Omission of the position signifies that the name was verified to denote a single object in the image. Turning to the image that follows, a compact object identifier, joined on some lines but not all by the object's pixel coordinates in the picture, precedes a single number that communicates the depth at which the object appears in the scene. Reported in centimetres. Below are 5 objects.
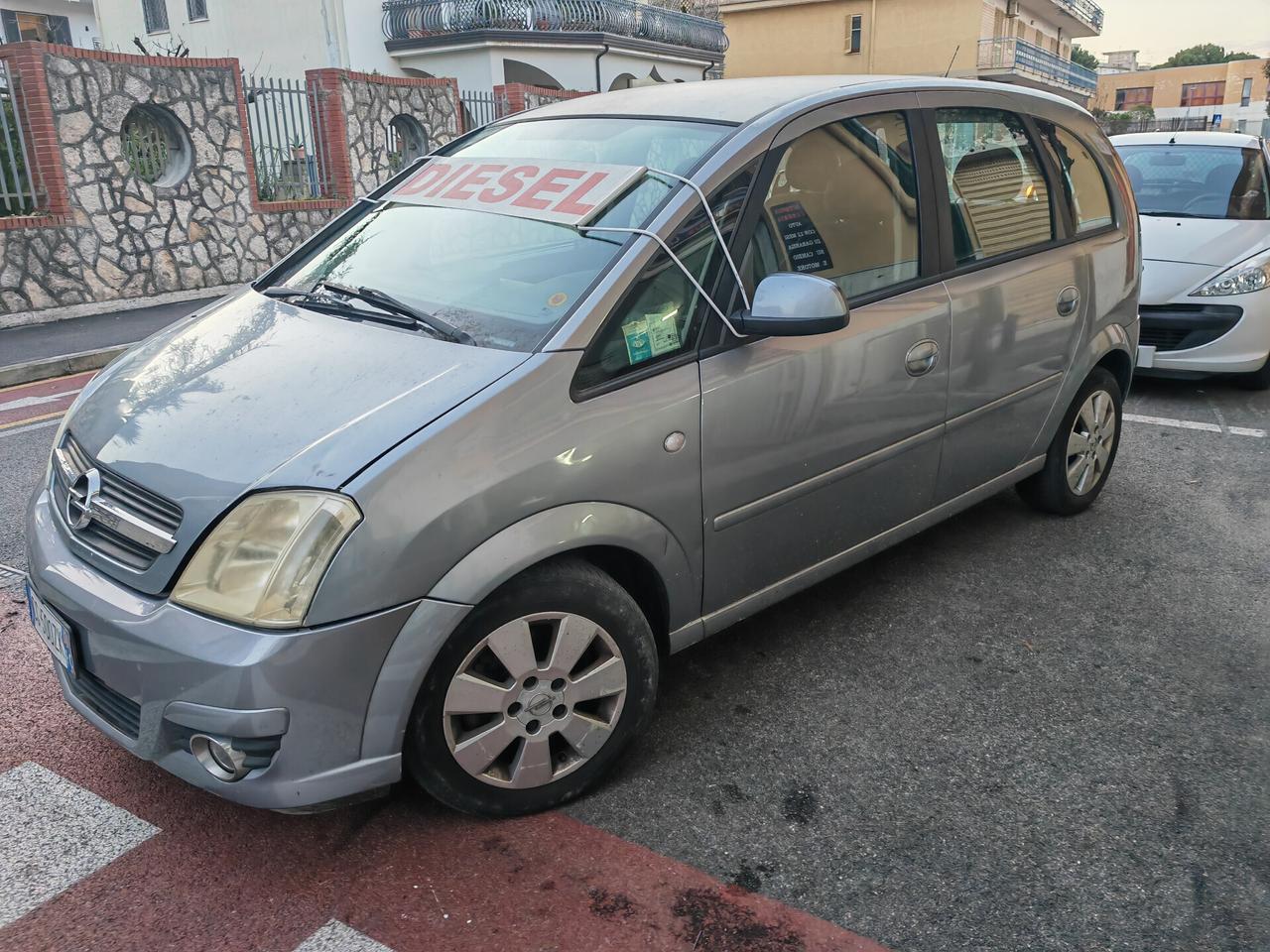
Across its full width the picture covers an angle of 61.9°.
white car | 666
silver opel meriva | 229
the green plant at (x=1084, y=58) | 8508
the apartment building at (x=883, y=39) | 3981
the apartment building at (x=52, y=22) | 3025
